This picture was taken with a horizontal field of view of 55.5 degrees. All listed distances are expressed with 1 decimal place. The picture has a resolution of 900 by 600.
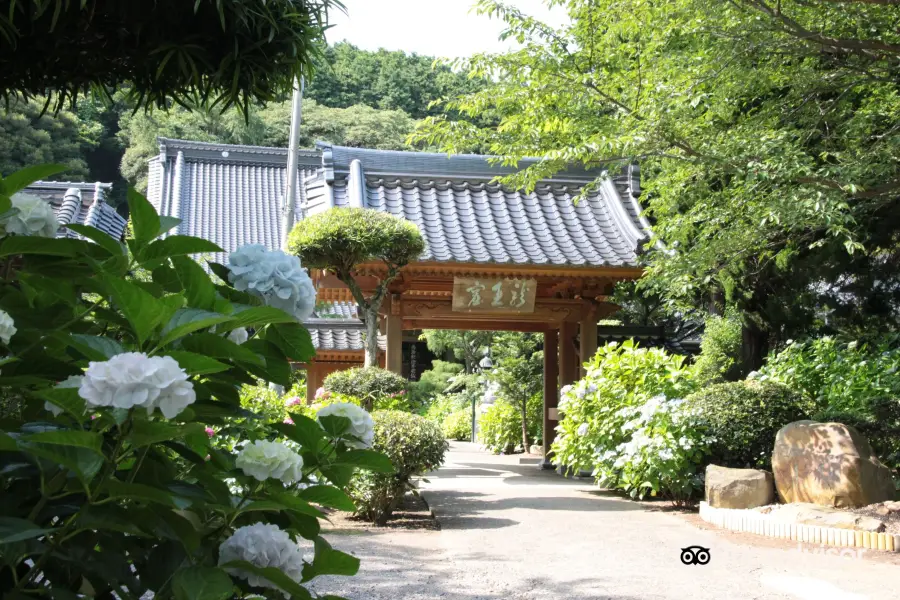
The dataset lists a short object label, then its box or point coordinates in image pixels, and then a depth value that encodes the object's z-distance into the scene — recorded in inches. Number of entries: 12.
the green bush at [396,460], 251.0
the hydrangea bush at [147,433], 44.9
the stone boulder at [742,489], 259.4
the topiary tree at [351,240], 295.6
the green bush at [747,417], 280.8
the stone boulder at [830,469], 239.6
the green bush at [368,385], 302.2
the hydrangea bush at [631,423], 288.7
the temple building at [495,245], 368.8
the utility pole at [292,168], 507.5
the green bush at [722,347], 372.5
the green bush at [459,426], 905.5
